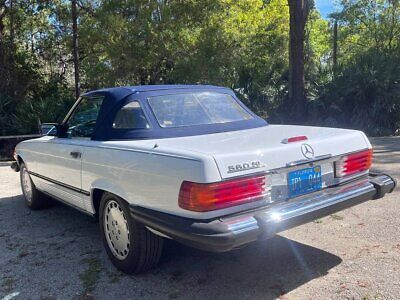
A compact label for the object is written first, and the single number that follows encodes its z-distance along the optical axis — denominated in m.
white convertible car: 3.05
